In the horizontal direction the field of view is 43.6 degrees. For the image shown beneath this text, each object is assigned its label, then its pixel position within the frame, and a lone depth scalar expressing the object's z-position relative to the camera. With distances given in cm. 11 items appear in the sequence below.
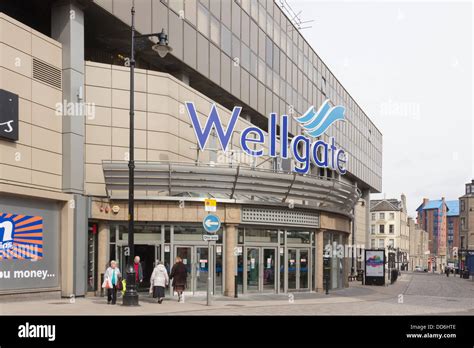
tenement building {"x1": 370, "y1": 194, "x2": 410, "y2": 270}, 12219
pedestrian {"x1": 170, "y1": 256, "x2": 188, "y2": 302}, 2394
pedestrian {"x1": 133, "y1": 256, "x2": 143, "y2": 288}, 2400
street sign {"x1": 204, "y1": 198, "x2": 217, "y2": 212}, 2297
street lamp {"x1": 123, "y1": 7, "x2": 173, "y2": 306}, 2108
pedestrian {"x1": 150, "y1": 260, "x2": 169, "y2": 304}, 2314
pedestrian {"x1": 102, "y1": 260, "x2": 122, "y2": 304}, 2200
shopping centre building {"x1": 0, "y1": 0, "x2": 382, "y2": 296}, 2362
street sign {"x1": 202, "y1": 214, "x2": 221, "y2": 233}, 2256
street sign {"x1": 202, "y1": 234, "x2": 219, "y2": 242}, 2302
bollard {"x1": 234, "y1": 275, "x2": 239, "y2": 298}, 2662
